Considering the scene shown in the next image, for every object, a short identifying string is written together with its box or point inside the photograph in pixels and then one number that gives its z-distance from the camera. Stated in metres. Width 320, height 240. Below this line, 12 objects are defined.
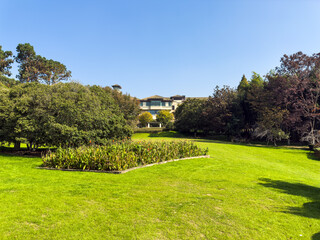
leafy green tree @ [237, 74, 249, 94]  40.91
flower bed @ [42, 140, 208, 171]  10.20
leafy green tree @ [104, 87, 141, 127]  44.81
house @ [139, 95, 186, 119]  74.31
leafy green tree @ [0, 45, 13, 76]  54.27
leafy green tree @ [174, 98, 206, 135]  44.72
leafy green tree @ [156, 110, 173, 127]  60.86
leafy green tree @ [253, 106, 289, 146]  29.28
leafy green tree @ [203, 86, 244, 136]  38.16
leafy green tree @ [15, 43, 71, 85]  56.97
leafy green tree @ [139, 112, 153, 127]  62.91
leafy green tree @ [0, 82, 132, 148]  13.09
